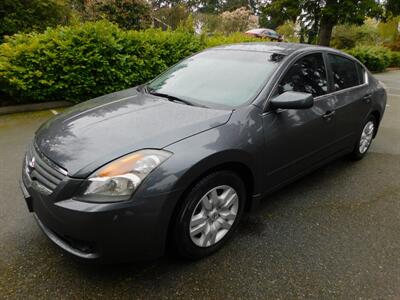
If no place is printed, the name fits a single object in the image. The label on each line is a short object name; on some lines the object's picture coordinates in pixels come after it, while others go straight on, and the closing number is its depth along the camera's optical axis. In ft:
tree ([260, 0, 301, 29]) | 38.40
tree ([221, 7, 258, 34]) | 78.20
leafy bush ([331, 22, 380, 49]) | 65.41
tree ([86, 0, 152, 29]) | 34.76
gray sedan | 5.96
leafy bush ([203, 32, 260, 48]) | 26.88
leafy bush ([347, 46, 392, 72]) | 48.39
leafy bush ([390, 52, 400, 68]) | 61.61
